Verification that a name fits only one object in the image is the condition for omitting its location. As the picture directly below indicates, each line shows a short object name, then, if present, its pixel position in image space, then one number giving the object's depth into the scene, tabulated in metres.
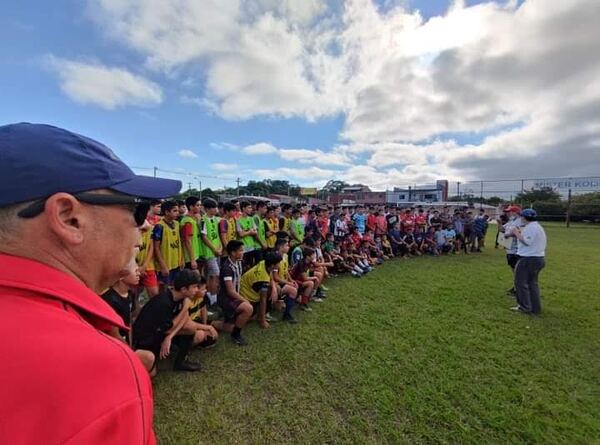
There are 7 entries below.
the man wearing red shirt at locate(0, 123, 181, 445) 0.46
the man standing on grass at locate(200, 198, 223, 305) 5.64
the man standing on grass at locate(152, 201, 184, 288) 4.82
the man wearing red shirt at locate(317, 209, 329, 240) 9.29
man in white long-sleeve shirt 5.36
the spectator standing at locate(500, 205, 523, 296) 6.03
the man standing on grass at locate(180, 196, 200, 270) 5.28
